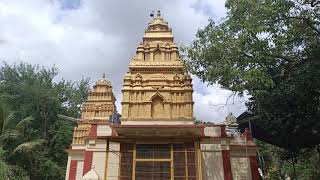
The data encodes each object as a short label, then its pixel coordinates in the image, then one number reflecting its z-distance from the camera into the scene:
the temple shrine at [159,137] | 9.58
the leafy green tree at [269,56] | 8.28
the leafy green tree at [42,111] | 17.83
